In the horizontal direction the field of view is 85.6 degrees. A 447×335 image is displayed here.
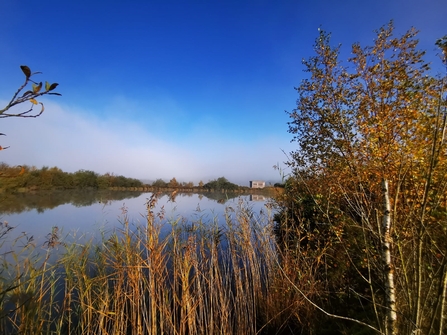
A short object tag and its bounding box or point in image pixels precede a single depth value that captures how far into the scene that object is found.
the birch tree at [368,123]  2.94
